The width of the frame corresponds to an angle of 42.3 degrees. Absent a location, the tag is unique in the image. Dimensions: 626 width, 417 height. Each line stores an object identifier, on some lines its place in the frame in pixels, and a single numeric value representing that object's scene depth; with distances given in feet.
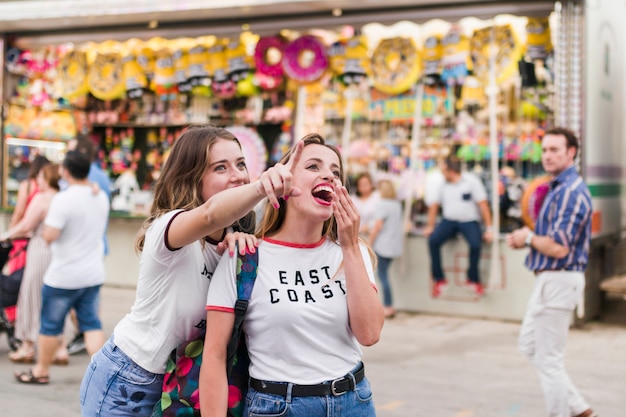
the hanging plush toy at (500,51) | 30.55
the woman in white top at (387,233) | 31.30
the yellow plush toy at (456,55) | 32.04
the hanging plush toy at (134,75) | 39.27
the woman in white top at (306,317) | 8.49
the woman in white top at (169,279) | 9.00
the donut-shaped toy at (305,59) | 34.53
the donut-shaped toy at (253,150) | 37.58
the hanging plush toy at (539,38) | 29.99
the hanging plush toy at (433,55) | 32.55
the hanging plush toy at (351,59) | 33.94
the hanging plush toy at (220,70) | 37.19
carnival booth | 31.07
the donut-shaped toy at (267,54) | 35.78
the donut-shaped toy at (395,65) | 32.94
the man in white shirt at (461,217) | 30.55
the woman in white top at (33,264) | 22.82
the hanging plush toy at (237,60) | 36.76
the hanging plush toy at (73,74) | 40.34
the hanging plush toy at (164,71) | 38.47
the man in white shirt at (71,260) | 19.90
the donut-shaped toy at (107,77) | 39.75
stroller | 23.31
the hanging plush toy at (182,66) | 37.99
